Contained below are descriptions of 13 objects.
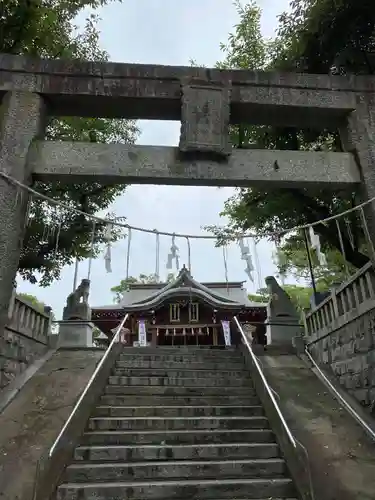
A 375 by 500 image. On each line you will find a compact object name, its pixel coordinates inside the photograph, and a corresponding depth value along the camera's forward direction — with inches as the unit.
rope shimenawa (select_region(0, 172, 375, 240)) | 230.2
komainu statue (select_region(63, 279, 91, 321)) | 467.5
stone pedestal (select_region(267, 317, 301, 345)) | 440.5
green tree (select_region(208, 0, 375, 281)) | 319.0
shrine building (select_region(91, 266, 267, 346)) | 738.2
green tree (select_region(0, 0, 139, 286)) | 347.6
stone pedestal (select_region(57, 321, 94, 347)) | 442.6
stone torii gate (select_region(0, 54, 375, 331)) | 247.0
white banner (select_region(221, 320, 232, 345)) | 731.2
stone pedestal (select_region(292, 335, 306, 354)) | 372.5
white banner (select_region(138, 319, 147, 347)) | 741.8
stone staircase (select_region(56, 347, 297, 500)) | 170.7
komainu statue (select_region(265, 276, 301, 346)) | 441.7
